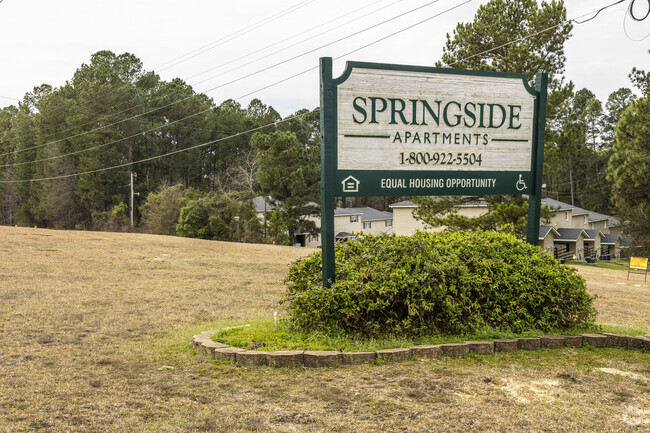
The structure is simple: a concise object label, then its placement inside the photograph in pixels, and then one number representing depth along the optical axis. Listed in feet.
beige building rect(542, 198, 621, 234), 158.27
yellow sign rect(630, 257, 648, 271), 58.90
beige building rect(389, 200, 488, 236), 140.26
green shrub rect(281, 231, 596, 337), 18.81
